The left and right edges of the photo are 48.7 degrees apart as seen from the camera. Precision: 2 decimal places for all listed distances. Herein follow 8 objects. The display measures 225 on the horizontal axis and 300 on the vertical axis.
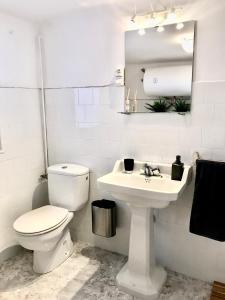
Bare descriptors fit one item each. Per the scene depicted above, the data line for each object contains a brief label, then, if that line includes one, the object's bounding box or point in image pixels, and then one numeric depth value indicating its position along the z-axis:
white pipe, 2.32
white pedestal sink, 1.69
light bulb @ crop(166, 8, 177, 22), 1.70
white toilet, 1.89
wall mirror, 1.75
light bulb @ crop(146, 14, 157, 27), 1.78
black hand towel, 1.61
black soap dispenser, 1.78
